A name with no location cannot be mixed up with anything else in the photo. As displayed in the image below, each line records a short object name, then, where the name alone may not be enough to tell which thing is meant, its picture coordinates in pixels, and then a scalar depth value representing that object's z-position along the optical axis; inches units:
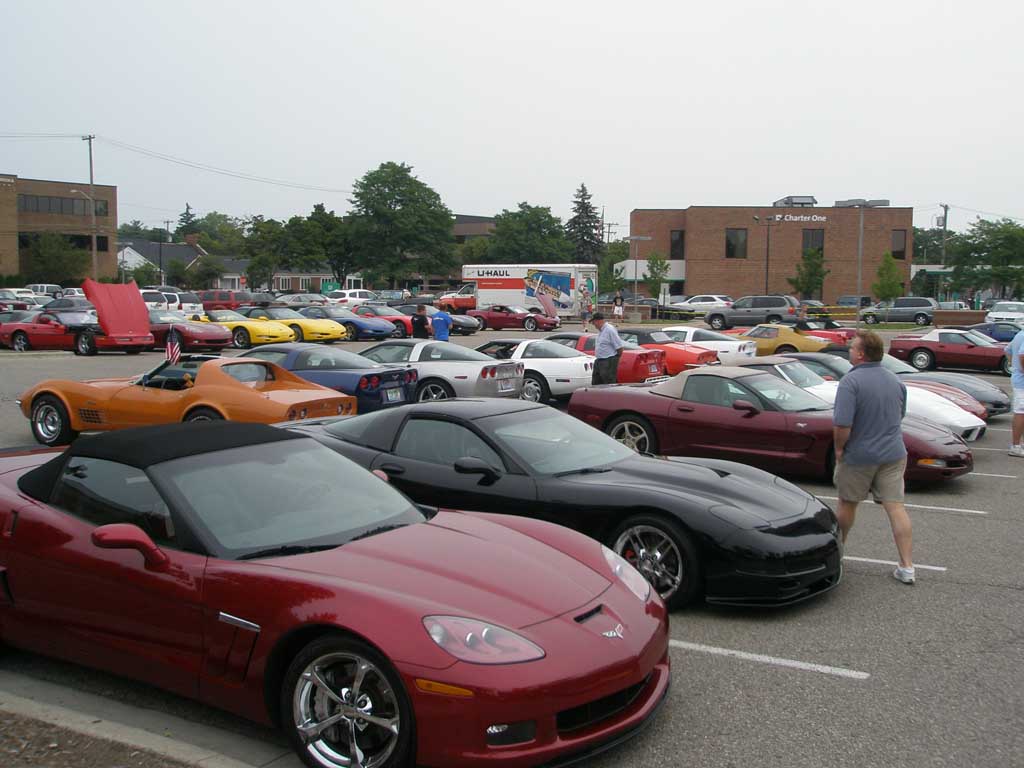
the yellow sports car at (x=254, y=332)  1208.2
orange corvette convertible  425.4
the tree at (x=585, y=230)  4033.0
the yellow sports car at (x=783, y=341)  932.0
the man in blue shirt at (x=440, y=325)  750.5
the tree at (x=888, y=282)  2172.7
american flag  723.4
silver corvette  577.3
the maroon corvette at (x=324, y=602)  132.6
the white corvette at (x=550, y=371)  654.5
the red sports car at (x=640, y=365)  633.6
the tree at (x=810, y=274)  2413.9
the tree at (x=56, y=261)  2839.3
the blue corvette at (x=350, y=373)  528.4
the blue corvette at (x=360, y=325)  1409.9
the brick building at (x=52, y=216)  3129.9
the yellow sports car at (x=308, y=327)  1290.6
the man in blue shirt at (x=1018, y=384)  463.8
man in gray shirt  248.8
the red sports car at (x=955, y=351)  958.4
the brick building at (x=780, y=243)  2827.3
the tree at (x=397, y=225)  3292.3
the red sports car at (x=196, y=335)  1062.4
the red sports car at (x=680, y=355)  743.7
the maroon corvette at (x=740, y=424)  374.6
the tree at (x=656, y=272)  2564.0
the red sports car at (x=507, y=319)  1713.8
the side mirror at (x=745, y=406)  361.4
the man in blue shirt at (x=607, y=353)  561.9
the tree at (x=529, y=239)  3880.4
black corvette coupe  218.1
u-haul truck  1843.0
